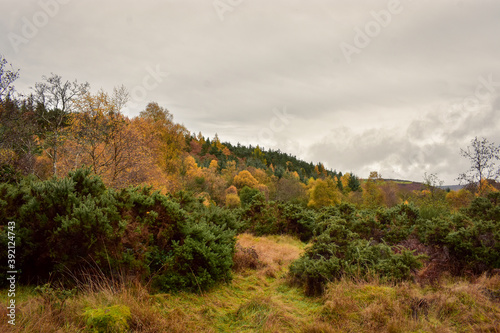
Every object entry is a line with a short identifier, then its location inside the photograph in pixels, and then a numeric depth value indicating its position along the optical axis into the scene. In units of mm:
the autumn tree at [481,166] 21195
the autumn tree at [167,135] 27891
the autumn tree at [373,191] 37350
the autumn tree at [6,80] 13859
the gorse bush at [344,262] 6121
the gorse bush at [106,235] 4957
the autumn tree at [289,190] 52562
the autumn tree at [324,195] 39281
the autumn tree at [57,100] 16734
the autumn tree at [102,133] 16453
